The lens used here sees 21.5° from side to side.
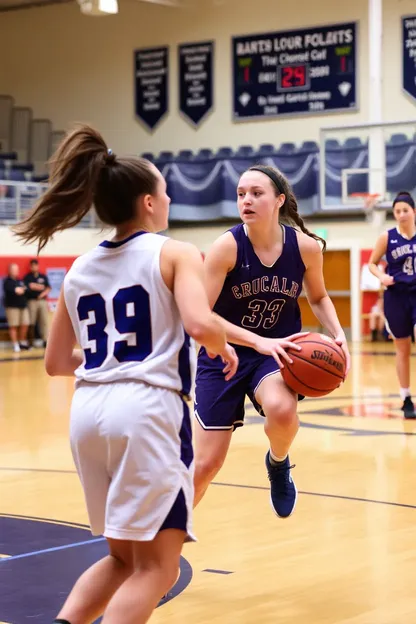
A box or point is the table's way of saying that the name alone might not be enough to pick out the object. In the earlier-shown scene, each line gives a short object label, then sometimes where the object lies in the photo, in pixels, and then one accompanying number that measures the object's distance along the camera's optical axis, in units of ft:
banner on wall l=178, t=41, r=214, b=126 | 77.20
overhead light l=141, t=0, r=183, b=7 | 76.05
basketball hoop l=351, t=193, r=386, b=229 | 59.62
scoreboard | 71.87
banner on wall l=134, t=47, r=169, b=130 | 79.41
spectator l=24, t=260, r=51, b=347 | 63.93
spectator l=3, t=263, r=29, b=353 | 62.90
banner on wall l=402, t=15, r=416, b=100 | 69.21
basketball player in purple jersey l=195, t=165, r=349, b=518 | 14.92
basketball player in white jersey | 9.19
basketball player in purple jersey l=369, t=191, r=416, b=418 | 30.25
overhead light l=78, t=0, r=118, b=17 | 60.49
